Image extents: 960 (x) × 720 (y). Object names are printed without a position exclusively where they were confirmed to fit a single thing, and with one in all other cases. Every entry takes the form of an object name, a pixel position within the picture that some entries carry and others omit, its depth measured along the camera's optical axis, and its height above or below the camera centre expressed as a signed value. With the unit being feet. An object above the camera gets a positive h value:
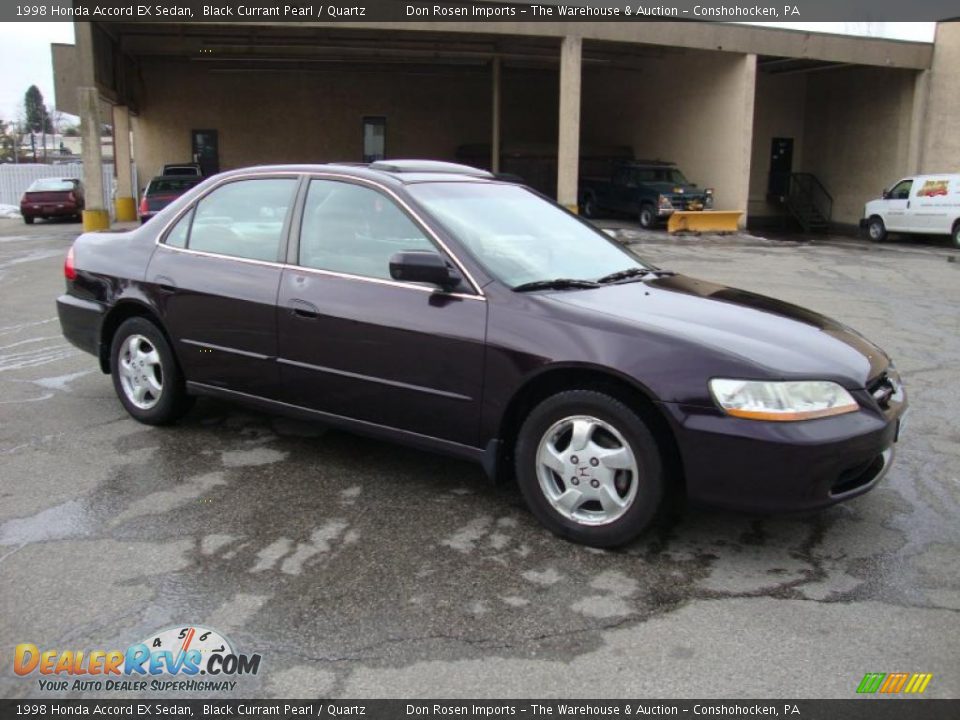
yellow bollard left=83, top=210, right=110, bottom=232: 69.62 -2.81
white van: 67.46 -1.15
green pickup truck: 76.02 -0.03
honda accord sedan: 10.66 -2.27
